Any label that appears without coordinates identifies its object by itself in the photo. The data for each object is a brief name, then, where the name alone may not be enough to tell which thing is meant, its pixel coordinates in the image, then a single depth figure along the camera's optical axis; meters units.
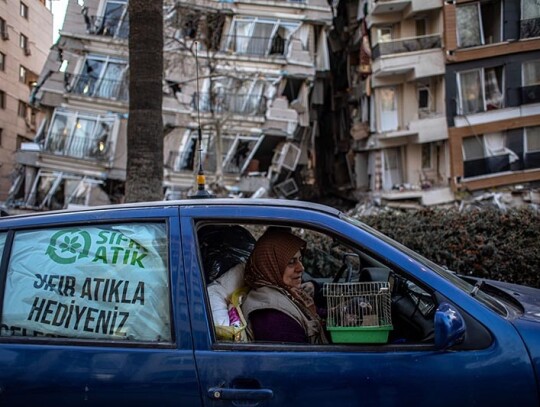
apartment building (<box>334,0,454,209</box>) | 25.03
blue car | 2.19
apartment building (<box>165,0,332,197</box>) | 25.39
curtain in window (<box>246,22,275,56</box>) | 27.00
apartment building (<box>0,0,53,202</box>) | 19.66
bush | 5.64
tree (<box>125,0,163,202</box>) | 7.01
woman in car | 2.59
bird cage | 2.44
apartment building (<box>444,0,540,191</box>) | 23.52
